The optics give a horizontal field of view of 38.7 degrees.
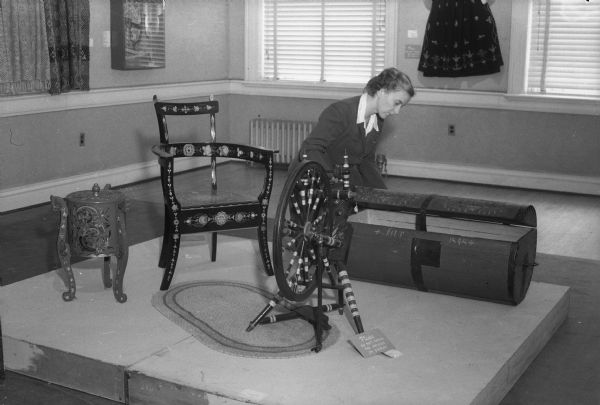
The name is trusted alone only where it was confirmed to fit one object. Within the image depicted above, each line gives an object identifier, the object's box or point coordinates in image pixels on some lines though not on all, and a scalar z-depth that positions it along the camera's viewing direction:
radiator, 8.05
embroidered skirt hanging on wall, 7.10
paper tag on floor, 3.33
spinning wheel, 3.25
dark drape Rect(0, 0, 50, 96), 5.82
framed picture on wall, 6.87
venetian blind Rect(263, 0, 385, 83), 7.78
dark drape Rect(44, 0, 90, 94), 6.22
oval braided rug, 3.43
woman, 4.15
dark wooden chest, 3.86
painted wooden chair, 4.11
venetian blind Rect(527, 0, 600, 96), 6.91
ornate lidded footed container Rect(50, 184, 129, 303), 3.80
